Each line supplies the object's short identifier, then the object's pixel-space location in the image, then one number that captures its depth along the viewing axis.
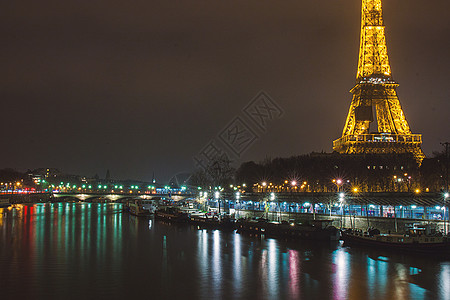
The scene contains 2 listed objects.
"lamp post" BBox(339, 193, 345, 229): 52.71
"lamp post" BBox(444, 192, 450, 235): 40.97
